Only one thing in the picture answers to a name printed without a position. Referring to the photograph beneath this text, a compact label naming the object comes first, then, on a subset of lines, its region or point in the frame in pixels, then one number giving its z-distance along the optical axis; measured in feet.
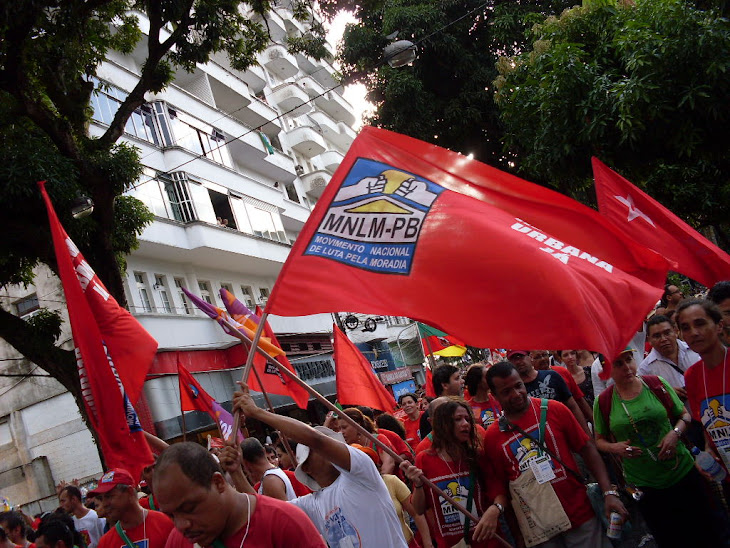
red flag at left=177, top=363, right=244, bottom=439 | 28.35
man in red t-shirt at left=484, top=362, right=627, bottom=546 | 13.19
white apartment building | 60.39
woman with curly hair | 14.03
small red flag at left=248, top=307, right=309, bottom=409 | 32.81
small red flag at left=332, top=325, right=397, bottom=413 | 28.17
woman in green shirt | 13.98
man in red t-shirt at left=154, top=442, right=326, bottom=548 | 7.72
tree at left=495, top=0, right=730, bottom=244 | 27.35
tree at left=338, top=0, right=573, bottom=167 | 59.93
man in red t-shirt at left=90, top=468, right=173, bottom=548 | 13.53
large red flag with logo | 10.69
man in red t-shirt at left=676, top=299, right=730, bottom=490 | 12.66
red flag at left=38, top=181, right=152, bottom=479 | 15.67
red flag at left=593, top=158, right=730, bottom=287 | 15.48
